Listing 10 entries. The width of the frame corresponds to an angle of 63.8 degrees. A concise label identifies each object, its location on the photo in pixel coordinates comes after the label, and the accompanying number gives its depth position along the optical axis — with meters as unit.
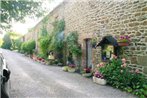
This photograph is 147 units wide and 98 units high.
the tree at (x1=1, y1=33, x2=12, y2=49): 26.76
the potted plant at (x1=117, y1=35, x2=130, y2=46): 4.45
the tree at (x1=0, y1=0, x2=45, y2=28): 4.88
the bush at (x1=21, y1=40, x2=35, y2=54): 14.34
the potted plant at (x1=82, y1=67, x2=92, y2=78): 5.88
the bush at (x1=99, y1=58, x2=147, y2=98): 3.94
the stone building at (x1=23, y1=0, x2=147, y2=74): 4.16
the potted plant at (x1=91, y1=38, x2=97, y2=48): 5.76
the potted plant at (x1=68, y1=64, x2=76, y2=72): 6.70
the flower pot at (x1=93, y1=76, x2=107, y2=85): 4.59
